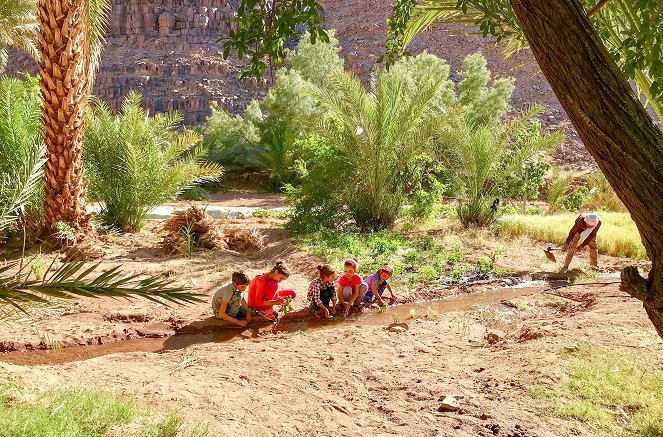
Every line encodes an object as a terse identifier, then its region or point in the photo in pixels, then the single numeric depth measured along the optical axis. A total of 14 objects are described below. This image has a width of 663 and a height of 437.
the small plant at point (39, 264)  6.22
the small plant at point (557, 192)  14.88
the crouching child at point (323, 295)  5.89
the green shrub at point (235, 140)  22.39
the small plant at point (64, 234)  7.65
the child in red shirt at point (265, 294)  5.73
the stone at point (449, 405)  3.46
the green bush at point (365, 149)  10.14
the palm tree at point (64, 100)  7.62
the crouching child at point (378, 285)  6.23
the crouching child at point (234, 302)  5.48
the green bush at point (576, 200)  13.57
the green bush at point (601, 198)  14.92
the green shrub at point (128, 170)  9.34
